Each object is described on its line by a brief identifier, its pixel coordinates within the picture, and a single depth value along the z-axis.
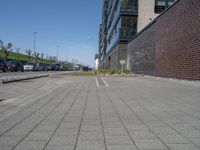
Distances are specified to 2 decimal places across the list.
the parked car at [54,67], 48.34
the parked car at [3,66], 26.59
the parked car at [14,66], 28.86
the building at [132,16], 29.20
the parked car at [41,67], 40.90
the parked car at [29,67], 37.00
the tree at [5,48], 47.10
